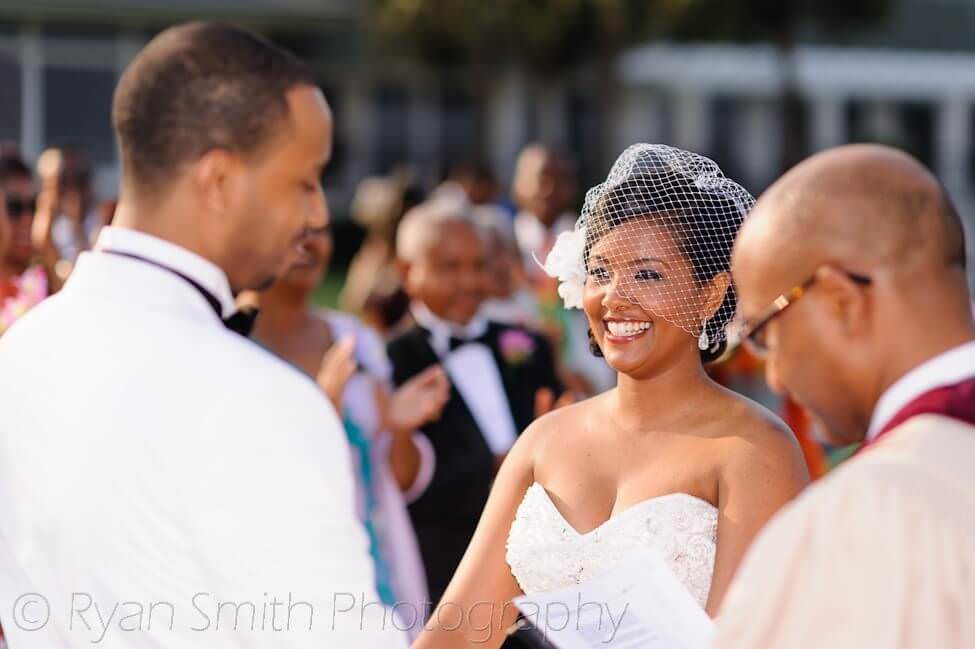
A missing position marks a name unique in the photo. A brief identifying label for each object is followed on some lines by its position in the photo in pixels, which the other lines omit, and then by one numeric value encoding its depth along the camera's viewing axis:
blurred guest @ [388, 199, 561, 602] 5.32
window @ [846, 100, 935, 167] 36.50
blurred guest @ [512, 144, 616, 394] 8.36
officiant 1.79
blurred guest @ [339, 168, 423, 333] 7.36
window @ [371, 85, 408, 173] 32.28
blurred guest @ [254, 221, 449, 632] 5.23
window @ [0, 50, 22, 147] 22.95
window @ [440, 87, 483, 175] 32.59
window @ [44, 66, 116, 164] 29.61
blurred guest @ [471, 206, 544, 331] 6.32
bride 3.10
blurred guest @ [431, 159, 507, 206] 12.93
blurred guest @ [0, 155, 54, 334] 5.03
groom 2.18
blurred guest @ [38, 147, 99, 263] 7.92
